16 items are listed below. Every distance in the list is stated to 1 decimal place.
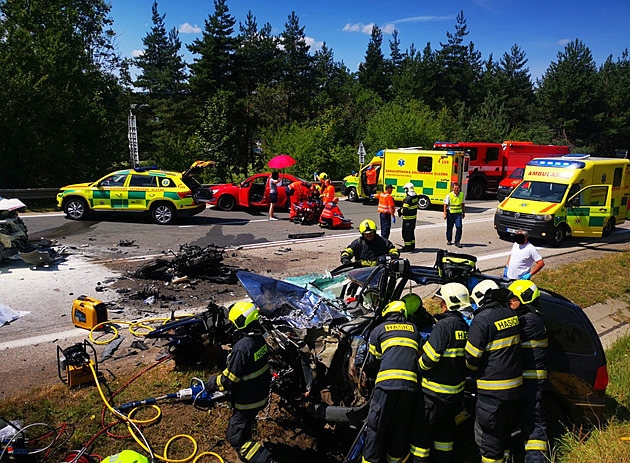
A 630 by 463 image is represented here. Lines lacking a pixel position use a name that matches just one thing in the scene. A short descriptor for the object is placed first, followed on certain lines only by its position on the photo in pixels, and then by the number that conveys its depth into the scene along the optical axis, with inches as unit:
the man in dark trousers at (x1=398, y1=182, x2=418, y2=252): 462.9
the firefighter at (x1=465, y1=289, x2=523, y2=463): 165.3
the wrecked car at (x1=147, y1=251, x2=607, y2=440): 183.9
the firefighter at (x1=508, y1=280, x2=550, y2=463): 172.7
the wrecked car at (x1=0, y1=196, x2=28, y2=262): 395.2
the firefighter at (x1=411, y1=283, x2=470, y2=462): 162.4
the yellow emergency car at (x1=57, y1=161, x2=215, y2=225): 588.7
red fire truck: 1028.5
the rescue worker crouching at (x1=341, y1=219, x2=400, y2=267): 311.3
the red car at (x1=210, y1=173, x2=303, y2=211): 728.3
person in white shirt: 309.3
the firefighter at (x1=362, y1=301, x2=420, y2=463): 157.2
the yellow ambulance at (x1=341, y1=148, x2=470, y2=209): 796.6
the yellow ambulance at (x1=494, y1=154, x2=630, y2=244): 535.5
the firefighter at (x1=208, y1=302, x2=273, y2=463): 166.2
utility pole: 780.6
